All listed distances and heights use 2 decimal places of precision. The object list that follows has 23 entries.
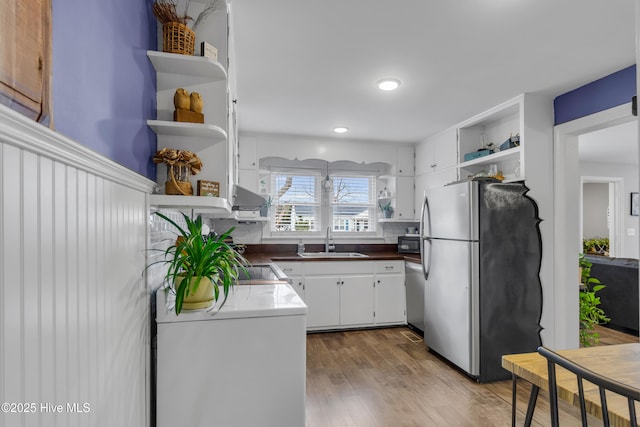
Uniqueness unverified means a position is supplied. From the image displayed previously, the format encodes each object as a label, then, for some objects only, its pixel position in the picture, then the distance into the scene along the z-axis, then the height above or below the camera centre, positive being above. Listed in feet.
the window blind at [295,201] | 14.28 +0.67
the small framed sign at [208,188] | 5.07 +0.44
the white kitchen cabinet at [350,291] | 12.30 -2.80
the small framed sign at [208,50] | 4.90 +2.45
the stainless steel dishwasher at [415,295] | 12.05 -2.89
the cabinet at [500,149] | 9.23 +2.19
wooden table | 3.22 -1.79
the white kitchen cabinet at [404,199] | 14.52 +0.76
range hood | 7.83 +0.44
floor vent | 11.77 -4.29
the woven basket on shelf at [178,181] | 4.78 +0.52
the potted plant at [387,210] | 14.64 +0.29
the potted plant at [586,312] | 9.61 -2.78
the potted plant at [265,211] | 13.28 +0.23
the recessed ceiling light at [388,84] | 8.42 +3.37
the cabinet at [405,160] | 14.62 +2.45
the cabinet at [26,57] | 1.74 +0.91
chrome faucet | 14.17 -1.12
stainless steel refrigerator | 8.74 -1.59
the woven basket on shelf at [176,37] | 4.67 +2.53
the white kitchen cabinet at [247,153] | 13.03 +2.49
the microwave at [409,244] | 13.70 -1.13
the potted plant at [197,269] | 4.70 -0.75
